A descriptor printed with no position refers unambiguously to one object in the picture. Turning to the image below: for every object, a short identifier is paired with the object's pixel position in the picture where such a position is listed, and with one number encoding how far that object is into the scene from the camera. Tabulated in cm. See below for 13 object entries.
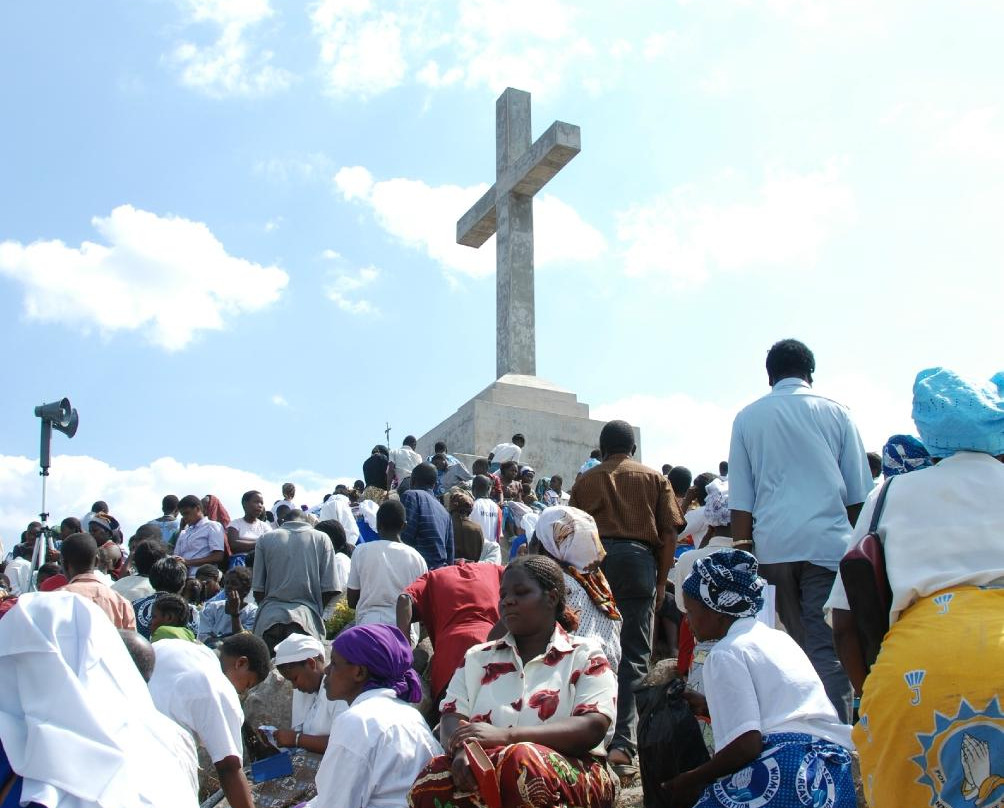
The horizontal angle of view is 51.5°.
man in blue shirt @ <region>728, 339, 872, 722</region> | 470
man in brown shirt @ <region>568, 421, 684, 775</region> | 566
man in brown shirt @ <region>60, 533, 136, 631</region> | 546
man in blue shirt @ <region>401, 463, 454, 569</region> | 753
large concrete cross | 1622
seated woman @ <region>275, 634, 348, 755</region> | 557
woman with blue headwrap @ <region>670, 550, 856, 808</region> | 339
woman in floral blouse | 345
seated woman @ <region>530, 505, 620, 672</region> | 507
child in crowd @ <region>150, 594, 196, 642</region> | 603
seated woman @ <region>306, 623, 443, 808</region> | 370
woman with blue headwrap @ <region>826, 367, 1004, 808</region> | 254
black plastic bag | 386
